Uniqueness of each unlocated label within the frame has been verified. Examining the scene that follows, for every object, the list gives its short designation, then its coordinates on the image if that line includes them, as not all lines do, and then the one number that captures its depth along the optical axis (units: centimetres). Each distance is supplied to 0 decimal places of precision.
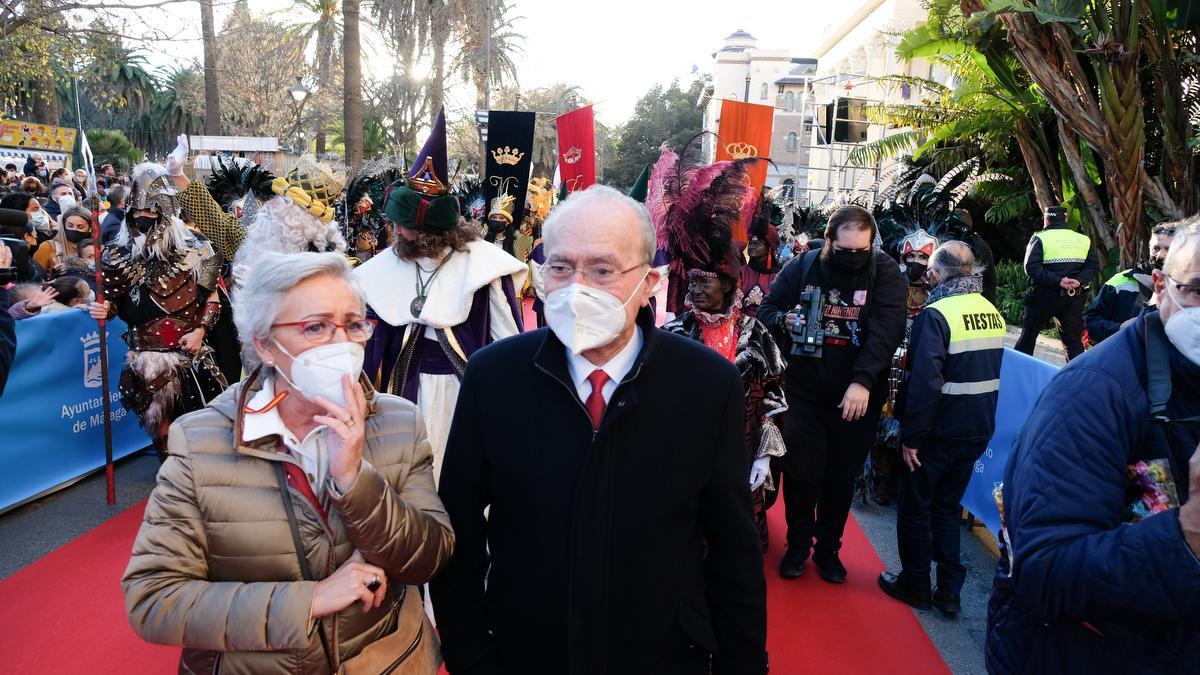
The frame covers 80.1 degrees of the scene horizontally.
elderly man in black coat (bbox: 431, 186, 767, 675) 163
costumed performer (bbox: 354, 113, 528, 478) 366
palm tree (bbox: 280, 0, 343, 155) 2406
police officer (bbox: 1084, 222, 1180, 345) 556
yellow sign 1825
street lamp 1773
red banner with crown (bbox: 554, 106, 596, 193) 773
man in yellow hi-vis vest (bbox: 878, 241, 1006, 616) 376
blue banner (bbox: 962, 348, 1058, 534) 438
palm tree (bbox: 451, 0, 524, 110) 2462
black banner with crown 732
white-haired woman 158
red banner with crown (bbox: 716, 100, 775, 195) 637
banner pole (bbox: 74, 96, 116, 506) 486
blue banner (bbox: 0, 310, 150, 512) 491
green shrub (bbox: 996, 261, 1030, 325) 1365
